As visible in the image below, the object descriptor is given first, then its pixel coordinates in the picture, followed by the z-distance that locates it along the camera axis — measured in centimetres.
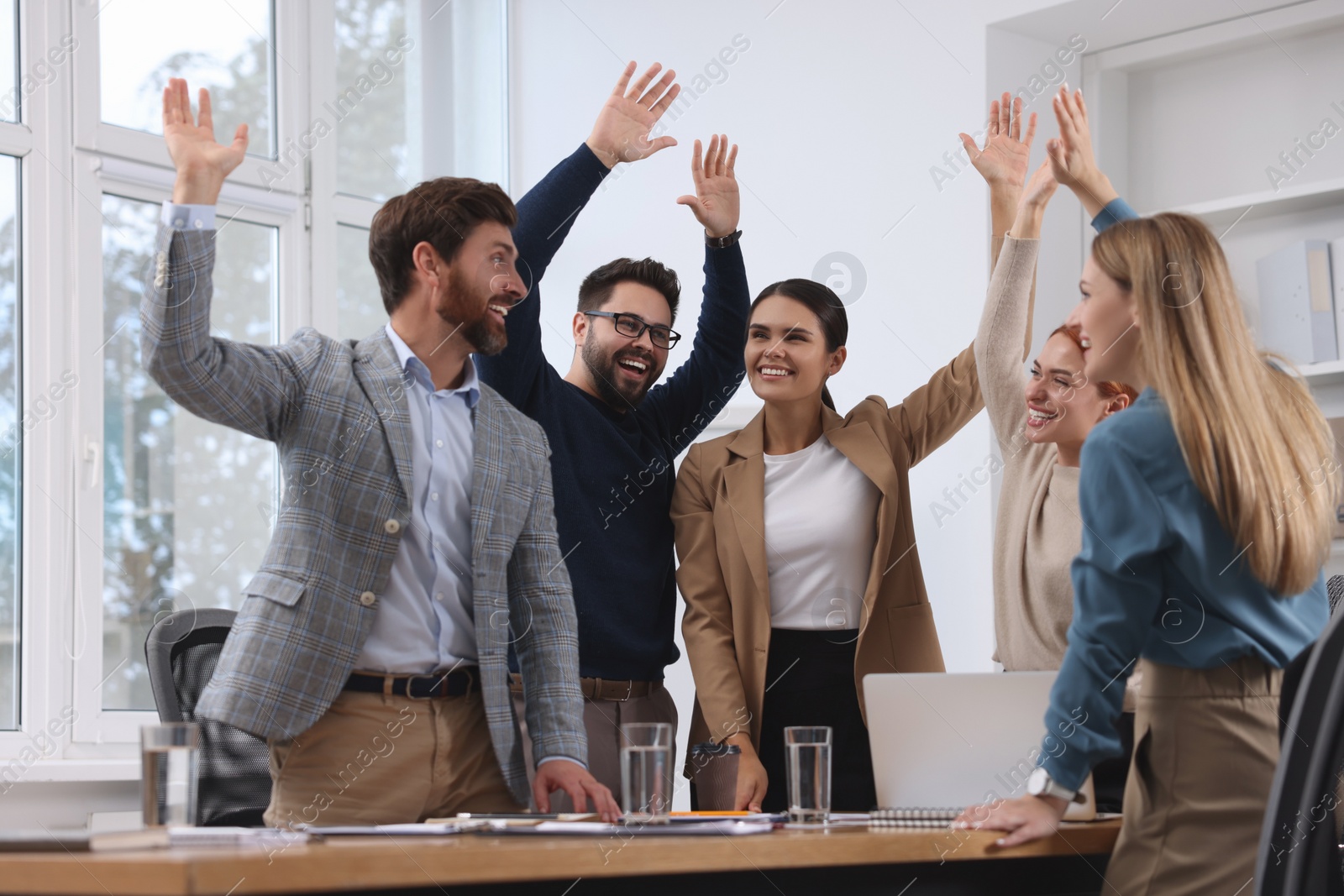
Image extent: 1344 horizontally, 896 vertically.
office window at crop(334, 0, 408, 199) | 461
